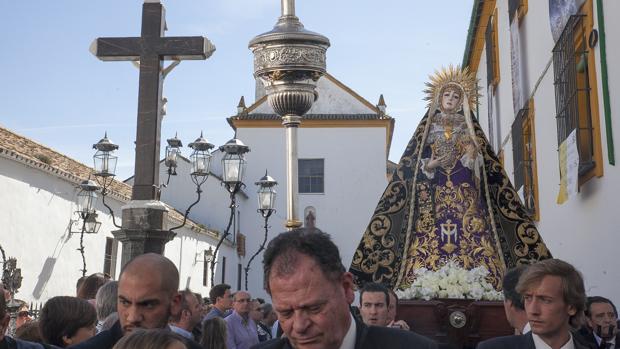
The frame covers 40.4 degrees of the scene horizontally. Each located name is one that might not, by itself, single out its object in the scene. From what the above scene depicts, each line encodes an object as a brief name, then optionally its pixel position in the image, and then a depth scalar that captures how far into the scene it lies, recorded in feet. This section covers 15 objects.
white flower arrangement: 22.25
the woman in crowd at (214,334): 20.67
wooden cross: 21.39
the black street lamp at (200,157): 37.50
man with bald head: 11.36
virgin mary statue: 24.03
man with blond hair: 11.99
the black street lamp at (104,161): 40.09
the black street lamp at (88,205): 52.60
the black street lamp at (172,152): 43.98
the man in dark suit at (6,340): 10.80
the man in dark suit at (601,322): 17.87
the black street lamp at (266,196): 46.11
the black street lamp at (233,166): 34.14
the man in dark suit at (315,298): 8.19
